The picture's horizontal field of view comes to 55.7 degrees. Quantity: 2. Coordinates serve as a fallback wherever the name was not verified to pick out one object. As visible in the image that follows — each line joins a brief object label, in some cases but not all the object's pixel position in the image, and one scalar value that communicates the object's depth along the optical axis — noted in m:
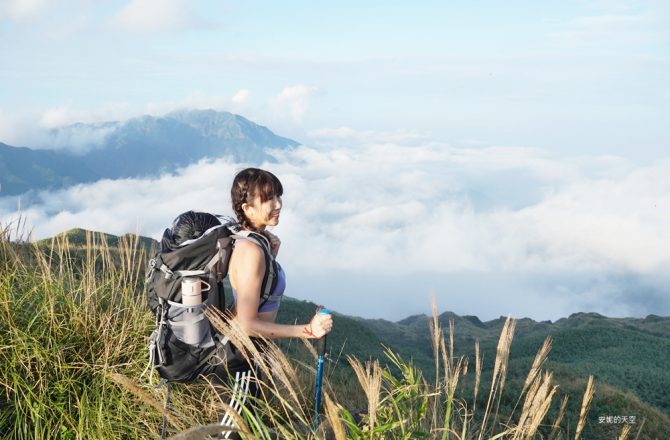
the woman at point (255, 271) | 3.87
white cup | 4.03
